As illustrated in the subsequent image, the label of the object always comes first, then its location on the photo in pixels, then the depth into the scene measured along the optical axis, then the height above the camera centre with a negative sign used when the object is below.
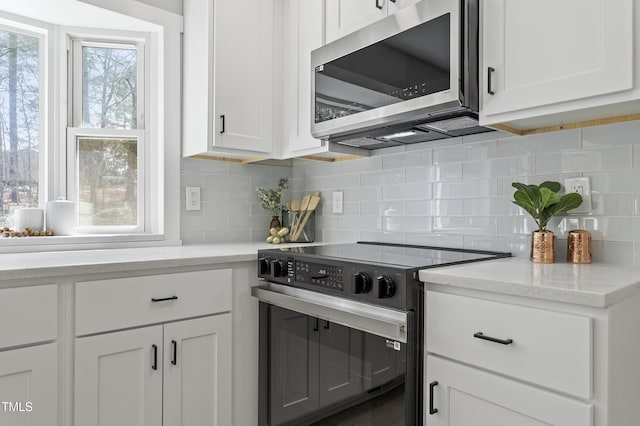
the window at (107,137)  2.25 +0.39
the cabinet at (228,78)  2.17 +0.68
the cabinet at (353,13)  1.79 +0.86
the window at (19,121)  2.06 +0.43
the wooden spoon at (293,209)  2.55 +0.01
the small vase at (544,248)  1.53 -0.13
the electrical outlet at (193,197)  2.42 +0.07
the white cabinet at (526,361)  1.00 -0.38
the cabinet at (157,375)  1.52 -0.63
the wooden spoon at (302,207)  2.52 +0.02
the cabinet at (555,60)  1.20 +0.46
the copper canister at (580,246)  1.50 -0.12
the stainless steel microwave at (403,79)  1.47 +0.51
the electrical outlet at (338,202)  2.47 +0.05
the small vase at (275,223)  2.59 -0.08
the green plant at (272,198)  2.61 +0.07
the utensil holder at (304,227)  2.50 -0.09
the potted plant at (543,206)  1.52 +0.02
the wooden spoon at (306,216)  2.50 -0.03
